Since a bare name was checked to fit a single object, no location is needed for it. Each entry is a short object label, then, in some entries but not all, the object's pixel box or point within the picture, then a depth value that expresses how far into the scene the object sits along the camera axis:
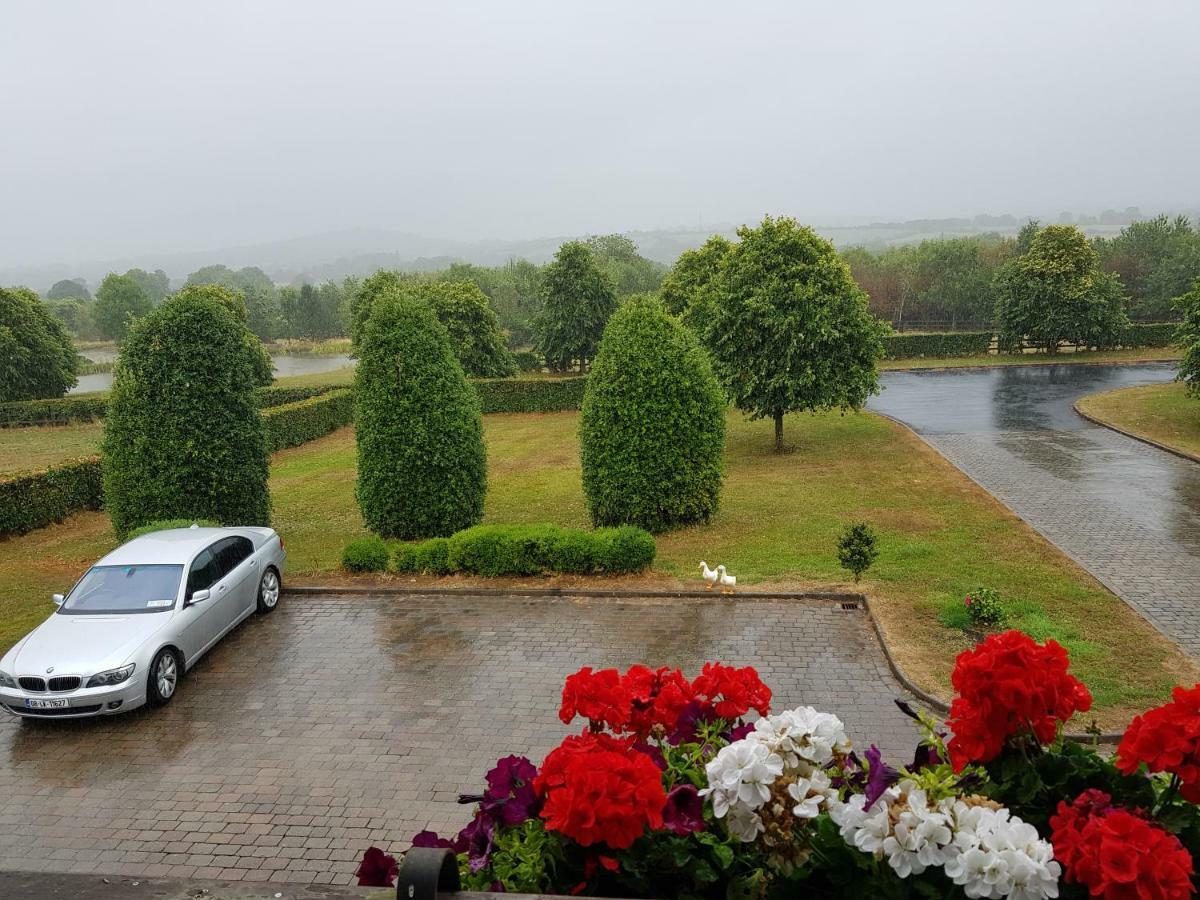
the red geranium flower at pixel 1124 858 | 2.30
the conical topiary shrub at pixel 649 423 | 15.16
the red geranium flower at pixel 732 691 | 3.58
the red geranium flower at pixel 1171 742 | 2.79
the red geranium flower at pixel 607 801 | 2.71
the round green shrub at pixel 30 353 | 41.19
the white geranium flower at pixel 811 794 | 2.79
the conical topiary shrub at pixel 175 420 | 14.21
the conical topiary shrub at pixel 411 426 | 14.78
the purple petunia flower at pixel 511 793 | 3.08
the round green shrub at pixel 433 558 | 13.41
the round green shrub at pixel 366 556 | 13.50
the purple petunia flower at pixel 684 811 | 2.87
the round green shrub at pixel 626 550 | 12.91
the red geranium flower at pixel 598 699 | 3.48
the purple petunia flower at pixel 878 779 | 2.76
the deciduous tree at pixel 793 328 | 22.73
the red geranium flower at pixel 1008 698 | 2.91
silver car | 8.51
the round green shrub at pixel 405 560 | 13.47
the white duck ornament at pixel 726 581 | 11.84
